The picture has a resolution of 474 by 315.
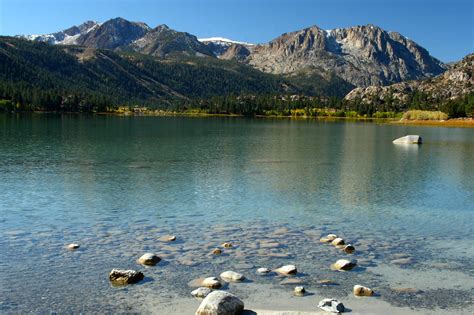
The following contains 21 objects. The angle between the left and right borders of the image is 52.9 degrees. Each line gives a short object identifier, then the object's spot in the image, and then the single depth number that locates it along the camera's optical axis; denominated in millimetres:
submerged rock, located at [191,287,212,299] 16656
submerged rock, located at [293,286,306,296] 17009
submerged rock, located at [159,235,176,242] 23750
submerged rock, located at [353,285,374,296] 17062
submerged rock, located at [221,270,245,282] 18281
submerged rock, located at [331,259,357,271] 19748
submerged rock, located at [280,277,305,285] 18141
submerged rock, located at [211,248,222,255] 21672
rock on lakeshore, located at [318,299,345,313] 15402
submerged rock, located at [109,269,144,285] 17844
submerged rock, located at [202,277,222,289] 17500
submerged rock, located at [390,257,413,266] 20938
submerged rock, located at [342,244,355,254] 22359
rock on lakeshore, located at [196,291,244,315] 14477
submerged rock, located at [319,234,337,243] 24162
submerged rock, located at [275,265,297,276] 19047
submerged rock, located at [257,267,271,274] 19156
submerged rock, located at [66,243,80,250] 21947
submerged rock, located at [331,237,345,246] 23406
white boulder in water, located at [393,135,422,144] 99931
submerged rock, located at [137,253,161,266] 20047
